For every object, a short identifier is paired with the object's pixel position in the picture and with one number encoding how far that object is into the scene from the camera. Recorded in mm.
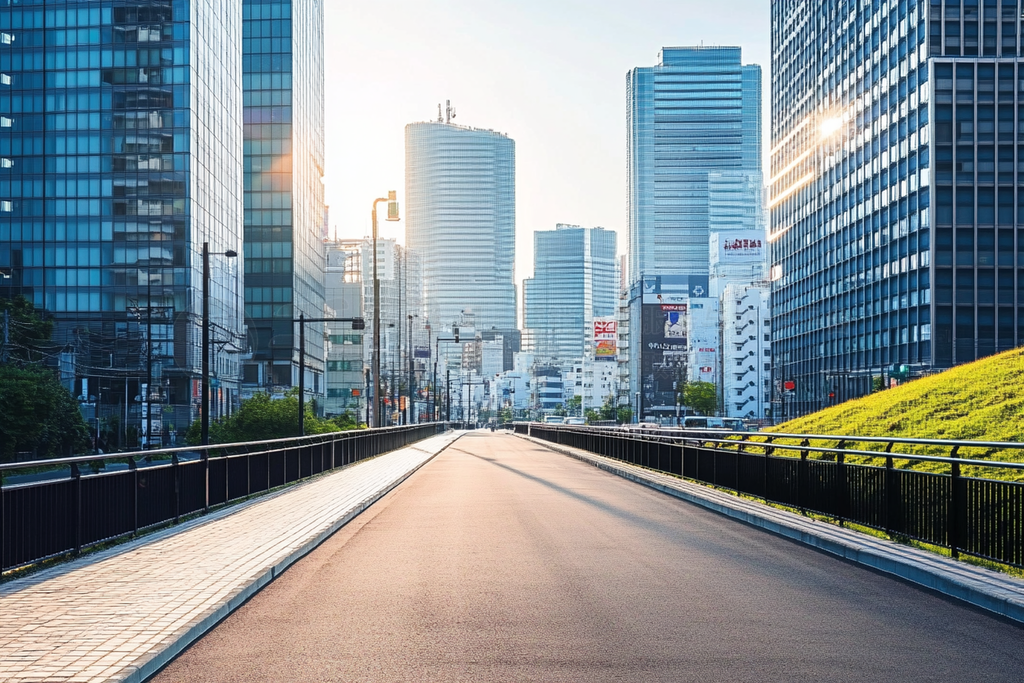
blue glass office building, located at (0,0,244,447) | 81250
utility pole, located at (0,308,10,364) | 56438
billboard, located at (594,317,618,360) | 195525
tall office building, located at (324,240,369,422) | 133375
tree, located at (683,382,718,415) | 148000
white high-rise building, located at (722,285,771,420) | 160125
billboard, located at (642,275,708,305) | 183625
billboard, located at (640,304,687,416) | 181375
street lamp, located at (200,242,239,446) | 35438
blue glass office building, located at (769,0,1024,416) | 83938
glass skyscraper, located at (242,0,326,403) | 107375
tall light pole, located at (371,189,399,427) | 37350
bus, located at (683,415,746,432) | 105688
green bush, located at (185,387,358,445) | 49812
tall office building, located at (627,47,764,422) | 181375
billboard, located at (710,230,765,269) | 191500
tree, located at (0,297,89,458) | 47094
